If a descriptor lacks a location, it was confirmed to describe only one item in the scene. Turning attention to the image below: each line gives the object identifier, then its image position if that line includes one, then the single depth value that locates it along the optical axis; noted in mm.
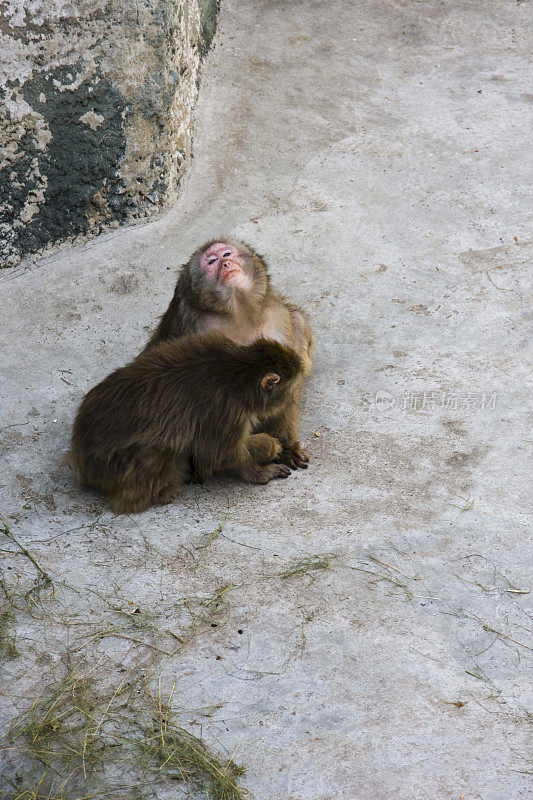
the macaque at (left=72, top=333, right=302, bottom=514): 9609
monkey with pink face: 10664
